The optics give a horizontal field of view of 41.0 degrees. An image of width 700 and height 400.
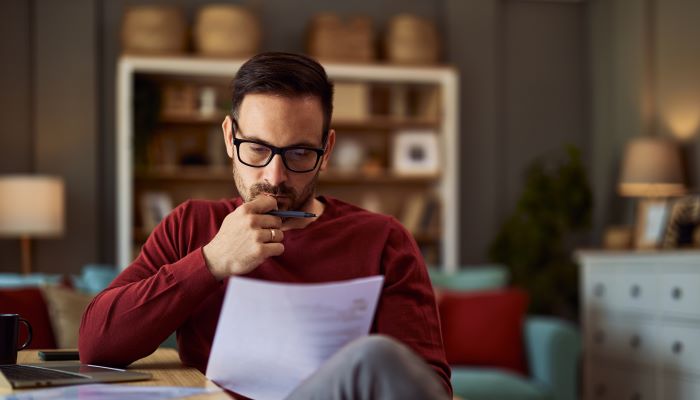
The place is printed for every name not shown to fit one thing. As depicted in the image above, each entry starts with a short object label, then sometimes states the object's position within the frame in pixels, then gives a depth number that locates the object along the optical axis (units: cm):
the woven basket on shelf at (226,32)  540
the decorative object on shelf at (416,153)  576
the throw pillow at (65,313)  255
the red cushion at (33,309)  252
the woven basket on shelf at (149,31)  533
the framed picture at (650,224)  437
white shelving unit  527
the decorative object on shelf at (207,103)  551
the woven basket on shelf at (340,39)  555
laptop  118
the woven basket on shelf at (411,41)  566
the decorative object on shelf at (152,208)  546
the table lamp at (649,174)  456
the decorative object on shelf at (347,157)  577
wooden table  125
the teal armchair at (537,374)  371
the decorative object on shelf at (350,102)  566
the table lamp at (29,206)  483
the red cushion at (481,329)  397
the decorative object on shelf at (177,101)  550
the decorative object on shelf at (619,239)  464
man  139
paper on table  110
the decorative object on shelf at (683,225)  411
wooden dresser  363
